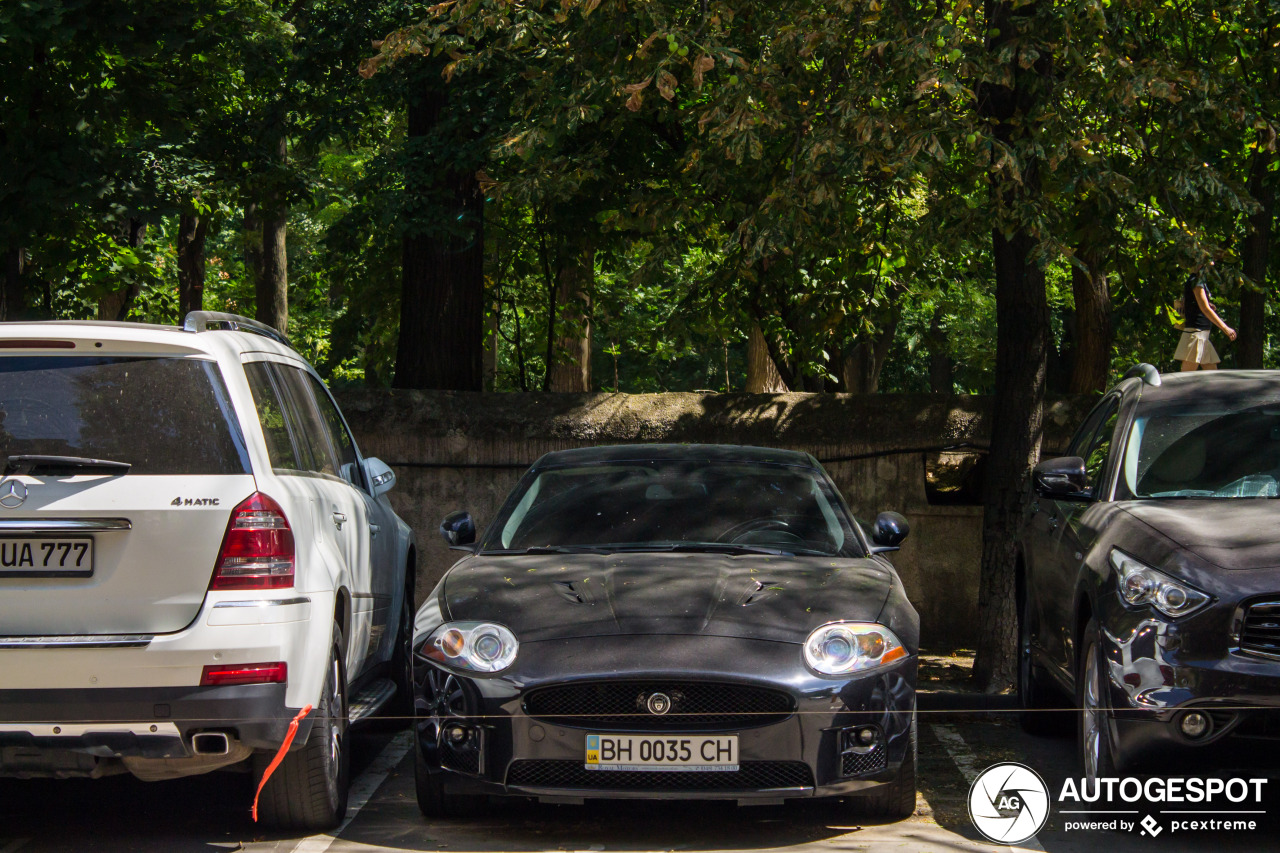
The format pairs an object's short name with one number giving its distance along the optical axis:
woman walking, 9.76
